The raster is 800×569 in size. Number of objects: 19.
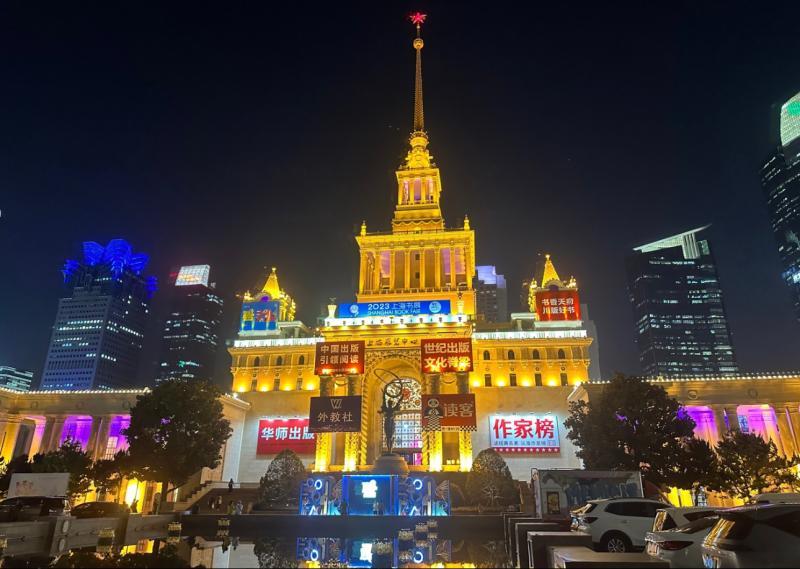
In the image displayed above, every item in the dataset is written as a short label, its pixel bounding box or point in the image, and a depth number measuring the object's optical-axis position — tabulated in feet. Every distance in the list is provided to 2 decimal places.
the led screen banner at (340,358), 162.20
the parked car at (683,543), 32.45
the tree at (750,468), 96.37
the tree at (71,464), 106.49
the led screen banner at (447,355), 159.53
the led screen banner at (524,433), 162.61
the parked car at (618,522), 49.83
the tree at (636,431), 99.14
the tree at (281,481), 111.75
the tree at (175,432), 109.50
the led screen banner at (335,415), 149.69
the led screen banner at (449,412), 147.13
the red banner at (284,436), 172.24
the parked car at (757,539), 25.04
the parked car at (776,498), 59.11
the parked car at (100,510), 82.32
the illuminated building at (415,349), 164.14
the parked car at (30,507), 68.03
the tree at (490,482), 110.52
